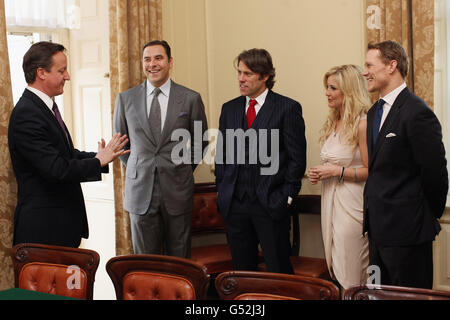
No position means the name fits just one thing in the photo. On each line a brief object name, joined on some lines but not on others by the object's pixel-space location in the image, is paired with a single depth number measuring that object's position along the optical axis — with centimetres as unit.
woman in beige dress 316
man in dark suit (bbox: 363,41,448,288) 256
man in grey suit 346
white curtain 393
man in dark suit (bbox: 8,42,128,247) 279
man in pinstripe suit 323
